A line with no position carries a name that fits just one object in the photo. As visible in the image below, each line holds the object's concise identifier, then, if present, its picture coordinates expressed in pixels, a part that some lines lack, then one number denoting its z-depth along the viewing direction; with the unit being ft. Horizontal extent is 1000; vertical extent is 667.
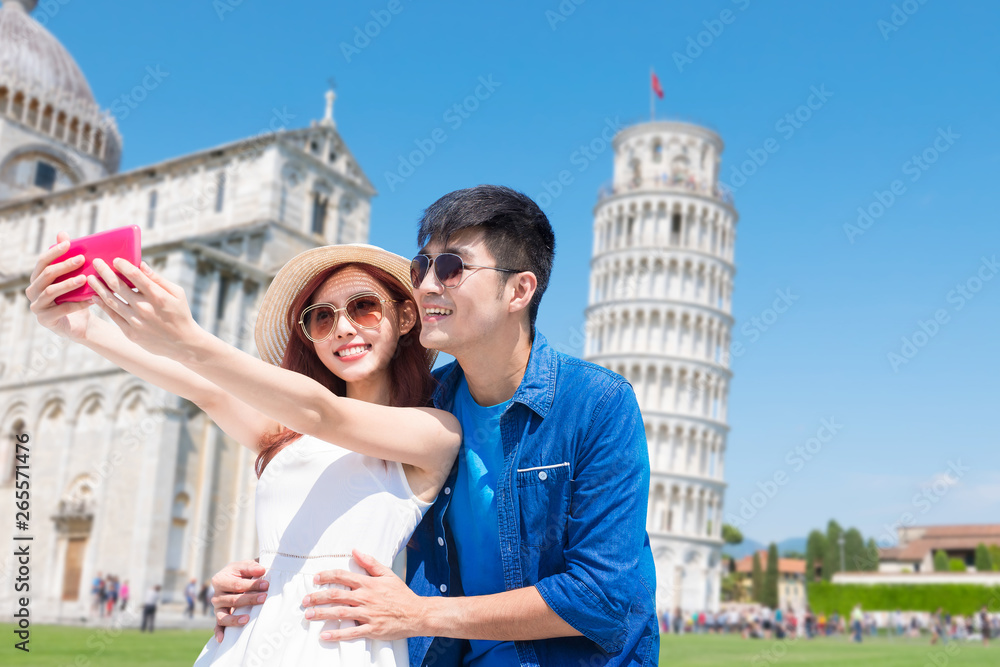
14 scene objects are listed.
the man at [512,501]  6.61
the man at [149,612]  64.34
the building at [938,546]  253.24
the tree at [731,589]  281.95
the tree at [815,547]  253.28
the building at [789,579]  310.45
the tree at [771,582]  200.44
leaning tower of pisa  182.50
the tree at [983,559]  218.38
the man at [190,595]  76.74
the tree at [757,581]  217.15
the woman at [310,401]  6.12
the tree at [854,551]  251.19
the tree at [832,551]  244.42
